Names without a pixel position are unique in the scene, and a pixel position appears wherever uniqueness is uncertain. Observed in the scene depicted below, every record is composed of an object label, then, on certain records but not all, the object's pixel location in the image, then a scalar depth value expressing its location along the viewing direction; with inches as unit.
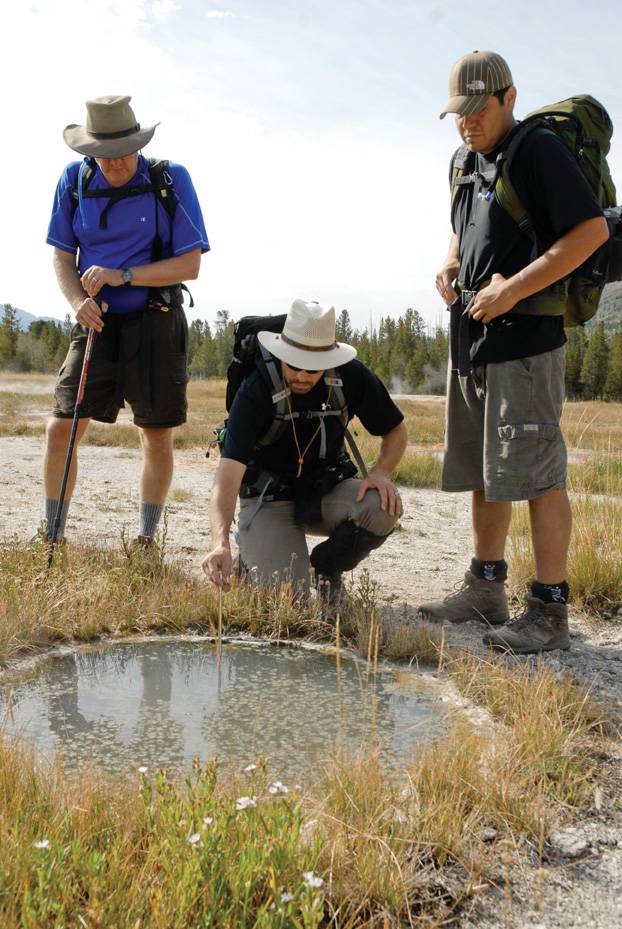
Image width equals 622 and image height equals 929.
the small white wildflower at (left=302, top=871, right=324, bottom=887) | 77.8
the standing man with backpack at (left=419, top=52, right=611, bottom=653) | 144.5
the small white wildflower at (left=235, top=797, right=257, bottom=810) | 82.5
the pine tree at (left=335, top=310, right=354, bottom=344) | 3390.7
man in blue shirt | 186.5
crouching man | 165.8
